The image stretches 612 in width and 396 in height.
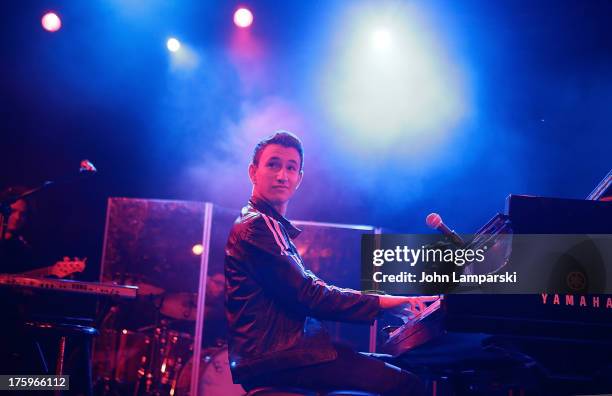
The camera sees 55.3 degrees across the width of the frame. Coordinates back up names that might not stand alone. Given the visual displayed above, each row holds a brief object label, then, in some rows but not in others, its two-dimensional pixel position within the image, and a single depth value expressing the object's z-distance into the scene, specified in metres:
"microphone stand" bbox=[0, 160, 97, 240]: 4.96
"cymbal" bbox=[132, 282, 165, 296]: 7.01
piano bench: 2.58
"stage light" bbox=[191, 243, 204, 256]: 7.39
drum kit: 6.67
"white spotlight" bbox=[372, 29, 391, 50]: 6.73
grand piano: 2.34
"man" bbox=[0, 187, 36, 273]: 6.76
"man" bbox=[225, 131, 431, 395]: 2.78
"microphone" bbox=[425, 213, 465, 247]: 2.64
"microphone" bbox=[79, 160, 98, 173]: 4.98
